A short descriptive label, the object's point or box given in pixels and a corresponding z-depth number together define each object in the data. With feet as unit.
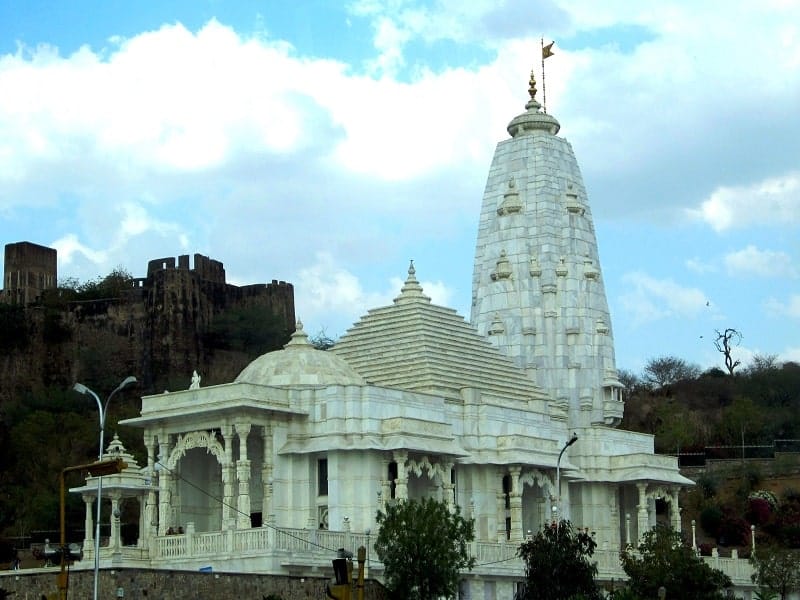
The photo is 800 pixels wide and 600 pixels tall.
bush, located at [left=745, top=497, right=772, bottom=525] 282.97
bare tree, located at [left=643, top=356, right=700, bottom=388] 433.07
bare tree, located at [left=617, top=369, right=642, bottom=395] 414.00
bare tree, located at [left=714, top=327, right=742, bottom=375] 422.00
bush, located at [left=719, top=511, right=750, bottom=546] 281.54
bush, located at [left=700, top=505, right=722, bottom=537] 287.48
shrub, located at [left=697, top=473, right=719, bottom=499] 307.58
